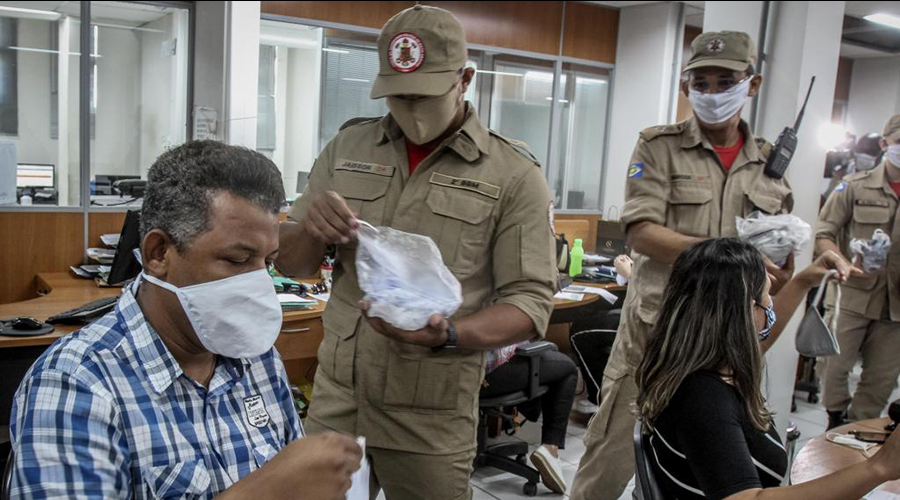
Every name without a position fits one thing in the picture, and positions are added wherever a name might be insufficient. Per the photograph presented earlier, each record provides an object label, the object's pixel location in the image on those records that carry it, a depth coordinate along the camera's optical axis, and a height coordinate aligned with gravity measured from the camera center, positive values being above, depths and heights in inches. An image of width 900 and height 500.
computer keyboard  119.3 -28.0
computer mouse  114.1 -28.8
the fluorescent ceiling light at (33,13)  200.1 +34.2
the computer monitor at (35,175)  187.6 -9.5
